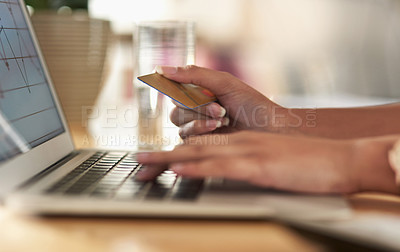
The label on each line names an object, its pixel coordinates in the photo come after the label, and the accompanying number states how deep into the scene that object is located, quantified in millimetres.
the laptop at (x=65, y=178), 837
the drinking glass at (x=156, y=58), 1208
